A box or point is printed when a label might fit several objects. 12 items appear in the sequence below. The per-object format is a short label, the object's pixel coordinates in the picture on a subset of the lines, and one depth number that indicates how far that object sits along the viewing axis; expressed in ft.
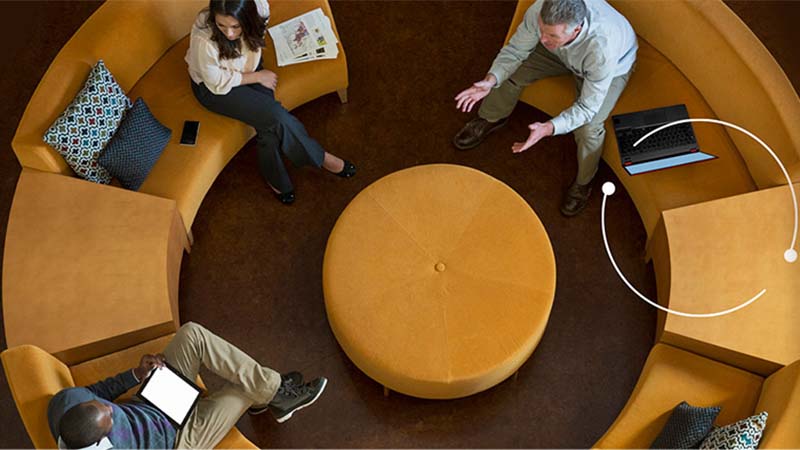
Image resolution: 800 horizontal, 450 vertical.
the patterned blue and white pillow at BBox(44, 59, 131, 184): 14.01
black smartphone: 15.37
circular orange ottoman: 13.47
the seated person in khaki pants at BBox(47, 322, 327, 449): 11.35
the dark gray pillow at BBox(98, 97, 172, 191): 14.48
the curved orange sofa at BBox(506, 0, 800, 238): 13.84
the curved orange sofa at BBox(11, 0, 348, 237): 14.25
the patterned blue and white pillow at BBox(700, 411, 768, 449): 11.62
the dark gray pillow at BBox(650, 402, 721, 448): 12.20
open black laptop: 14.79
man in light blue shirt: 13.57
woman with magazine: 13.79
